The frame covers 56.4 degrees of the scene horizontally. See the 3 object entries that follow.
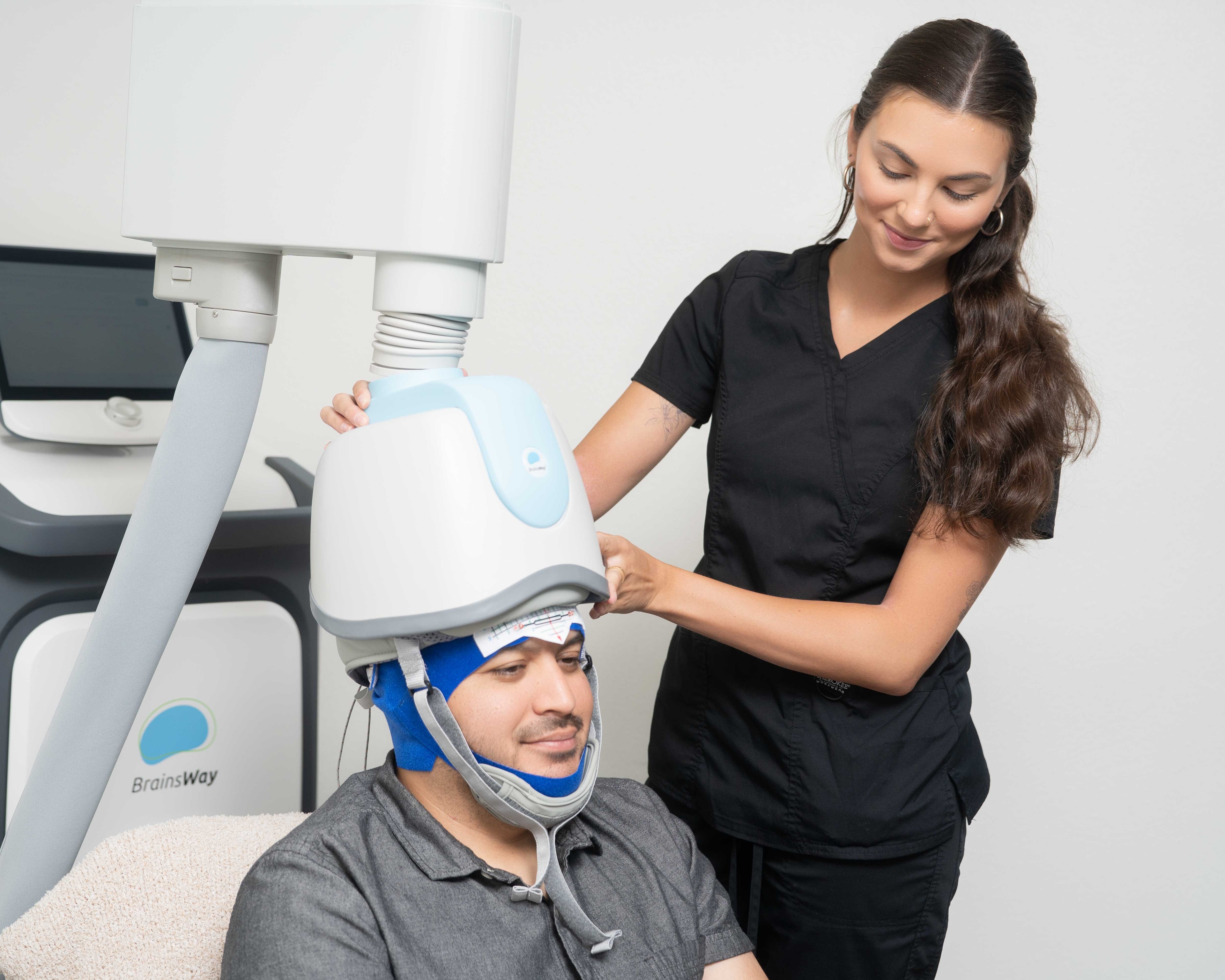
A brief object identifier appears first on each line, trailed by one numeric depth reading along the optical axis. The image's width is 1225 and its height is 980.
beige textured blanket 1.21
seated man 1.07
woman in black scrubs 1.34
